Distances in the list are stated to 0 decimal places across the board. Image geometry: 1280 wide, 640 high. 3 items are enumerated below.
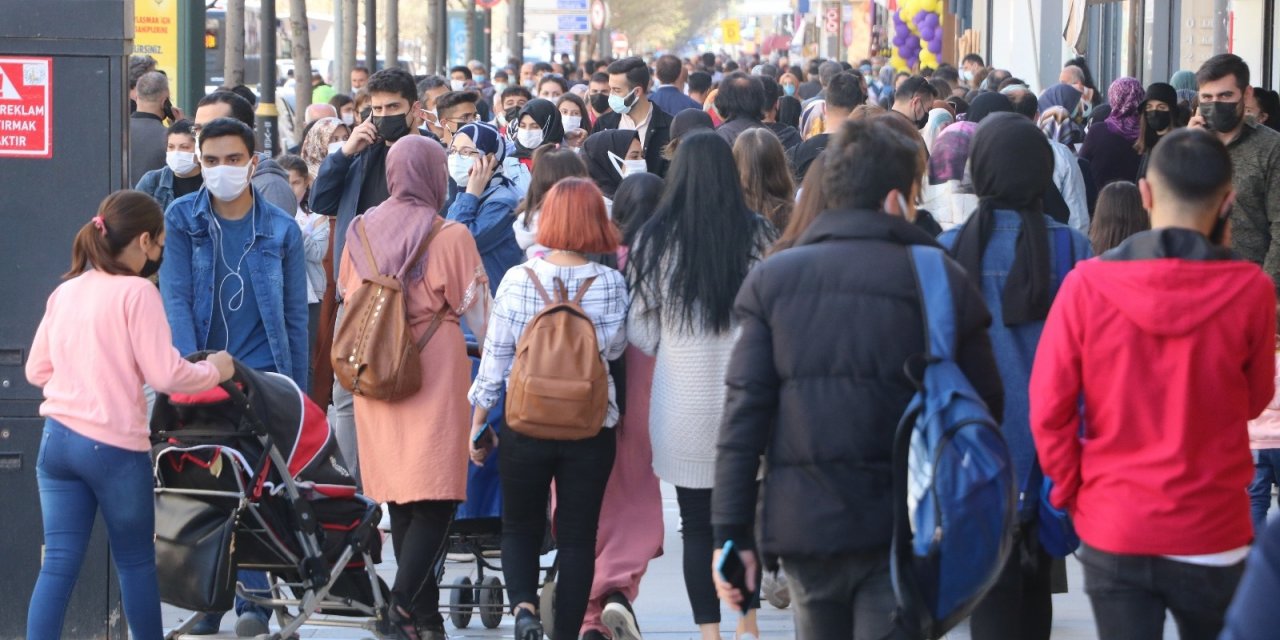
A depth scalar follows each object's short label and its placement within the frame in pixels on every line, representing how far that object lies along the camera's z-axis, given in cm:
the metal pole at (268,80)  3403
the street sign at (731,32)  15862
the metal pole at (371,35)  5487
